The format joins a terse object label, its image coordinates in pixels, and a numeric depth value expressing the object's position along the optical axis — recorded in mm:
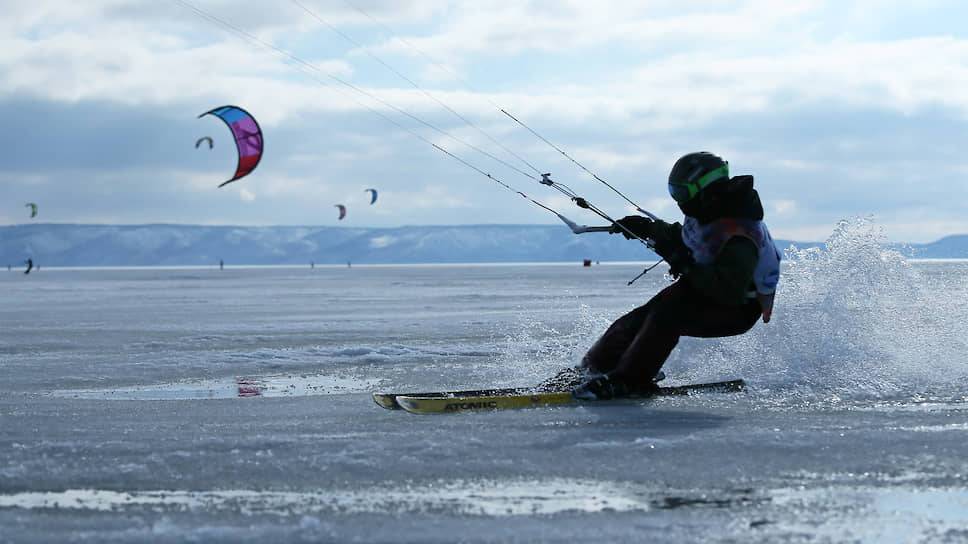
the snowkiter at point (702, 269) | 13383
